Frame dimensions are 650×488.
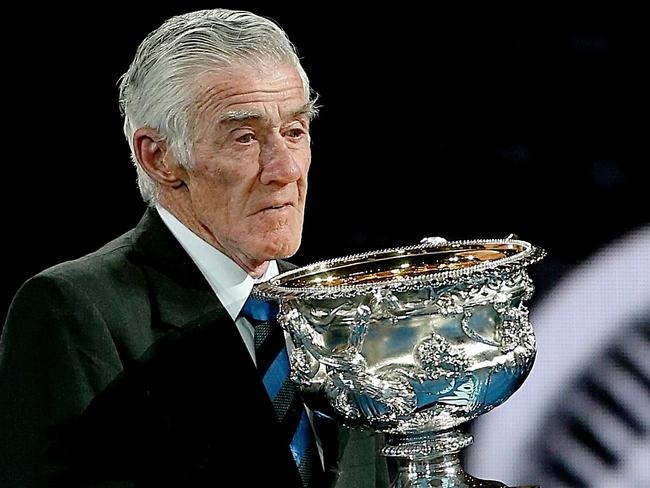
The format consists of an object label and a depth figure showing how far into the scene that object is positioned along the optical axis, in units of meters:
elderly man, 6.03
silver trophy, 5.94
